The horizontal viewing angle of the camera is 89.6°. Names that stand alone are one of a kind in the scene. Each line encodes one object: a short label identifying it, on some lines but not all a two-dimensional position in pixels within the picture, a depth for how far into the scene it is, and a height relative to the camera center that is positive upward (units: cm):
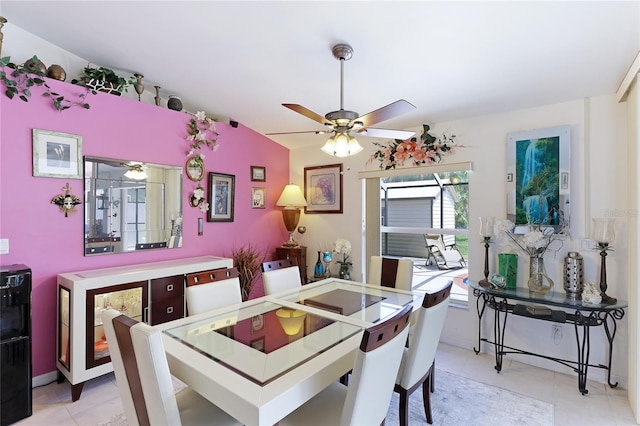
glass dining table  120 -65
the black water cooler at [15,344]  211 -88
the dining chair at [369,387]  124 -72
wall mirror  285 +7
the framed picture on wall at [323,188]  429 +34
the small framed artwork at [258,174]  427 +53
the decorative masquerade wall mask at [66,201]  263 +10
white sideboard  240 -76
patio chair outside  369 -47
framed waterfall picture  275 +32
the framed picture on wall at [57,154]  254 +48
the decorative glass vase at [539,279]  277 -58
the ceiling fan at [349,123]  193 +58
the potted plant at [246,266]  388 -66
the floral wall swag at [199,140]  356 +82
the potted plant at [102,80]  277 +118
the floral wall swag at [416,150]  343 +70
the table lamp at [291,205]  433 +11
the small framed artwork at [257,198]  430 +20
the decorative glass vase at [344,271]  403 -73
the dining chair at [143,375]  120 -65
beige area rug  214 -138
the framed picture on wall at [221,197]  380 +20
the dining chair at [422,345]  176 -76
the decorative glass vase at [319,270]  412 -73
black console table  246 -82
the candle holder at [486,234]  304 -20
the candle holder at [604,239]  244 -20
